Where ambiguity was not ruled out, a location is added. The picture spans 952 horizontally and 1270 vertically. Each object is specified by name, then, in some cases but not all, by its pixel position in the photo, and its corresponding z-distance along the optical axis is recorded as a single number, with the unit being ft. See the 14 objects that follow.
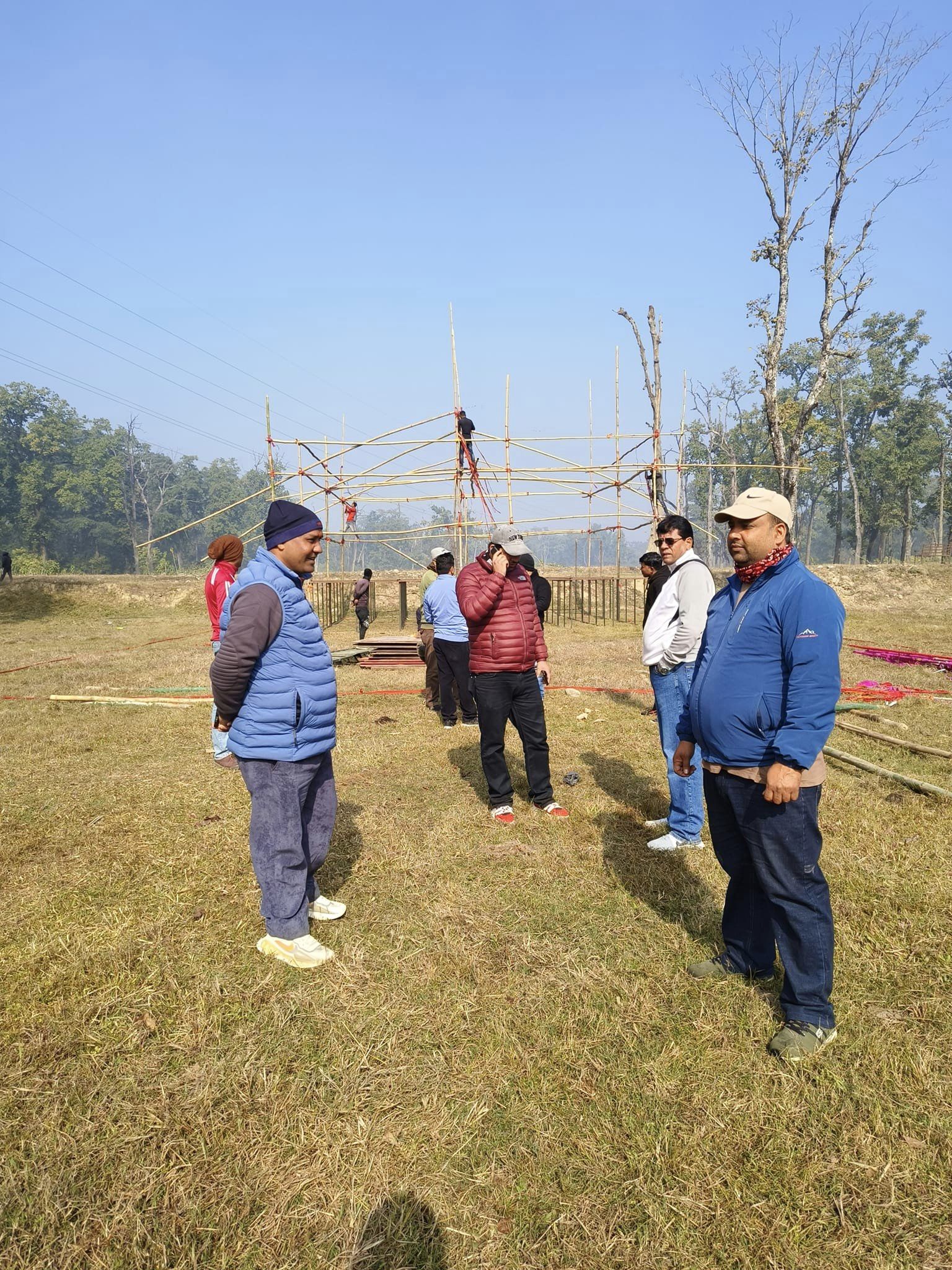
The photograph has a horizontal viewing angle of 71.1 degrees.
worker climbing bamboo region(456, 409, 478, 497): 50.83
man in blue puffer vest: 9.28
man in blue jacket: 7.46
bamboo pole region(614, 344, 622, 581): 58.49
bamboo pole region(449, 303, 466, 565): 51.62
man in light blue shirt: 23.80
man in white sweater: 13.55
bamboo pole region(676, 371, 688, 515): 68.15
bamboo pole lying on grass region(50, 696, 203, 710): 27.50
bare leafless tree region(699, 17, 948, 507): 50.55
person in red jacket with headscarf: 17.81
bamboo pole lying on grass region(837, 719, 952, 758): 19.15
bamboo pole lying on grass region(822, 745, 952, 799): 16.38
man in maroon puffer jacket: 15.14
